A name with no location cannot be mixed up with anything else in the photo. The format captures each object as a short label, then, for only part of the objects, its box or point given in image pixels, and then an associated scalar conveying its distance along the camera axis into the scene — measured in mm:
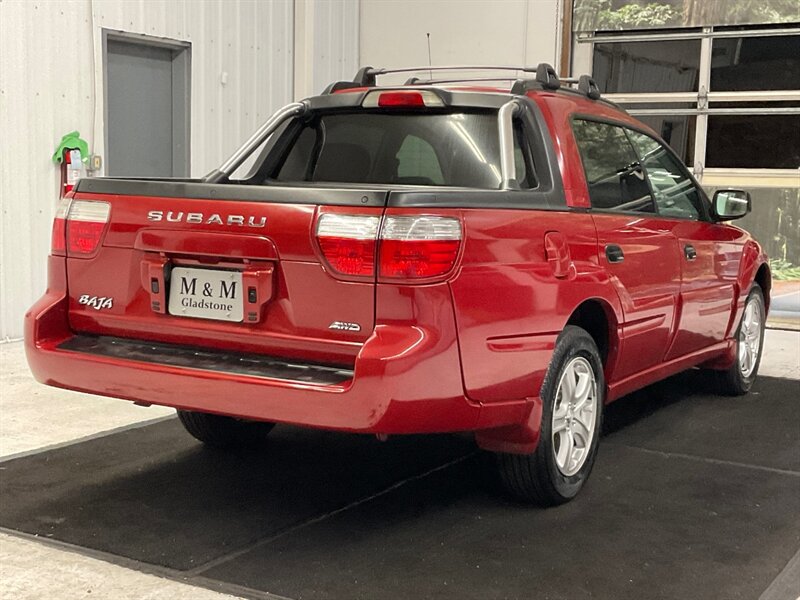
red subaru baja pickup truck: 3123
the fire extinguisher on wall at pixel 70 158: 7805
